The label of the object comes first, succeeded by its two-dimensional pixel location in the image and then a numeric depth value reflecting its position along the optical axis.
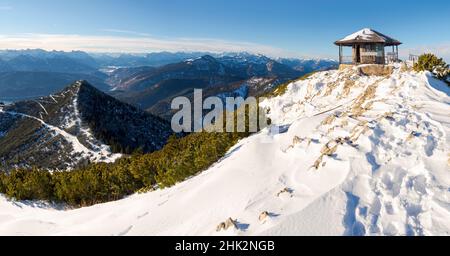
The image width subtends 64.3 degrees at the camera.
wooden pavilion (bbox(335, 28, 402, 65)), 42.12
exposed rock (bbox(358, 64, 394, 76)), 38.25
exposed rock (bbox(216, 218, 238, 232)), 11.97
